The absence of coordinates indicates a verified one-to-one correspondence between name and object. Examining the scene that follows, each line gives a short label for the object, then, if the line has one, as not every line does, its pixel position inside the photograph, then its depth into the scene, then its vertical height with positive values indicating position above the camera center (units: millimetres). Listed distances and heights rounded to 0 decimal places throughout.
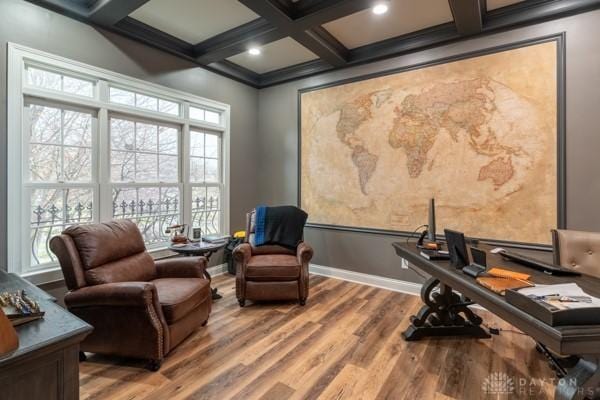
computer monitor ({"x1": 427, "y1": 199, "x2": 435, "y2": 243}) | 2473 -175
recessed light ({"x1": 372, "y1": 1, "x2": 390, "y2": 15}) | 2536 +1770
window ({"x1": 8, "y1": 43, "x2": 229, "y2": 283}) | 2469 +463
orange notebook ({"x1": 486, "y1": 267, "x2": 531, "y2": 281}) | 1542 -395
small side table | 3029 -514
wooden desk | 1070 -528
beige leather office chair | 2037 -348
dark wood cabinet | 1021 -599
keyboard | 1674 -389
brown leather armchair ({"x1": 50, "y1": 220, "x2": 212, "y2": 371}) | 2027 -724
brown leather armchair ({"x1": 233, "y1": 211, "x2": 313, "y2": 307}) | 3107 -834
